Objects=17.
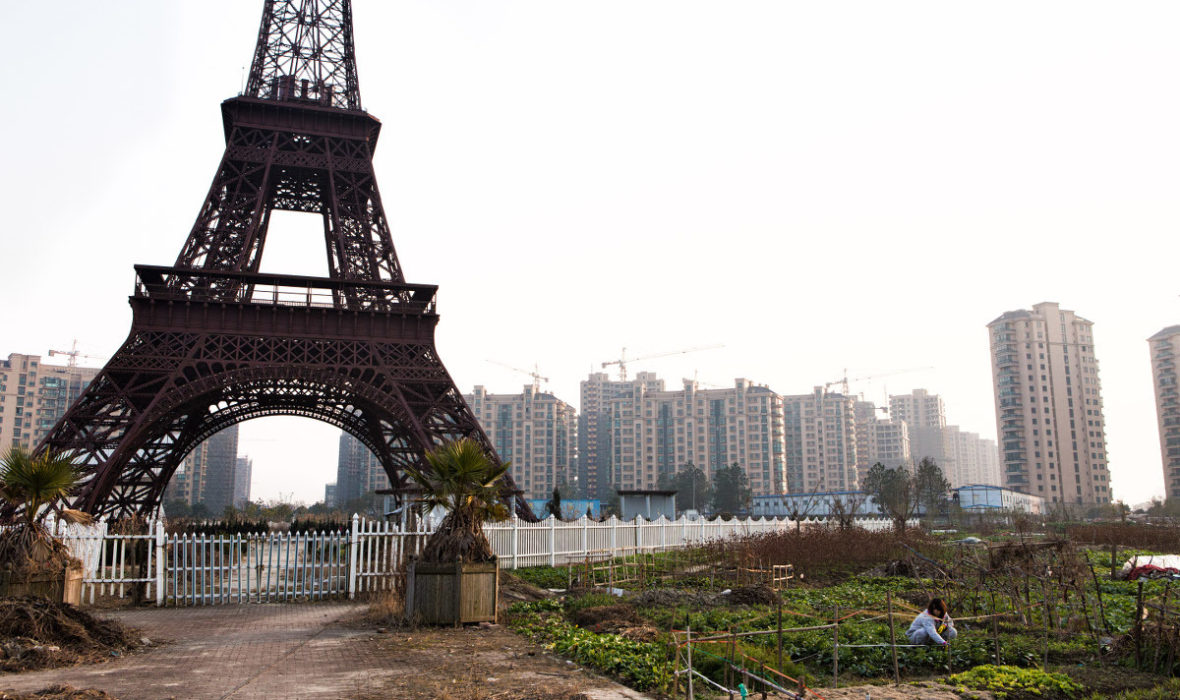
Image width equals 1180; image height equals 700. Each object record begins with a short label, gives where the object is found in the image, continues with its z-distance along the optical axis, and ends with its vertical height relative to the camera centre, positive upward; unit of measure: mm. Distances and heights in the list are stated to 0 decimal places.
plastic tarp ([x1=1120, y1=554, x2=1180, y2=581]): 18328 -2449
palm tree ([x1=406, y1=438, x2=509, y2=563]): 13883 -506
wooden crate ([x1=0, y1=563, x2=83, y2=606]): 12805 -1828
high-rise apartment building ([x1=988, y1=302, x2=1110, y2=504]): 109125 +7521
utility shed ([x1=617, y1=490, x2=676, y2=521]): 35781 -1608
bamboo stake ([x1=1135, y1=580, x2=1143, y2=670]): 9664 -2126
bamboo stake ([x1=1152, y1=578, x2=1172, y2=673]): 9297 -2034
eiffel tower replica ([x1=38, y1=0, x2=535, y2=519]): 30484 +6334
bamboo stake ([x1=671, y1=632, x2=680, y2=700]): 8077 -2186
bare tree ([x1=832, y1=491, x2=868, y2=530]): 27975 -1839
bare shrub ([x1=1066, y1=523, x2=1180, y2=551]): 29050 -2930
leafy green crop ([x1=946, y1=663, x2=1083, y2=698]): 8445 -2394
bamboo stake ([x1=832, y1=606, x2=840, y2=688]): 8505 -2023
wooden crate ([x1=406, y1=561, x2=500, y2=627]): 13375 -2100
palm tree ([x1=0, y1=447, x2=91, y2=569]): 13094 -361
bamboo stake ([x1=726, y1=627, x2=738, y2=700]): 8469 -2294
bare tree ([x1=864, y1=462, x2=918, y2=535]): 74162 -1935
